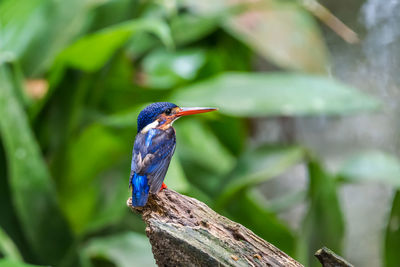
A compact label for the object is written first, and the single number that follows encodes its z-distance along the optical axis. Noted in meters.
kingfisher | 3.45
